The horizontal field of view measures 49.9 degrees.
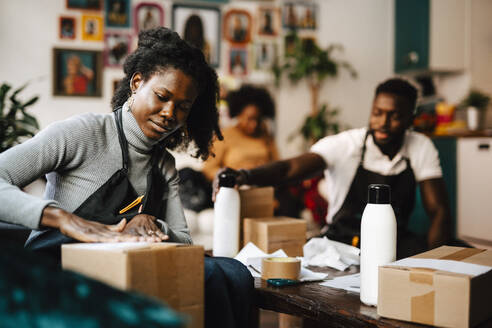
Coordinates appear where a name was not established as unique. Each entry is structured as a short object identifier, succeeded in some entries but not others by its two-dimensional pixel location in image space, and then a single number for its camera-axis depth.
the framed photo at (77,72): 4.35
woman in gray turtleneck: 1.11
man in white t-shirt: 2.26
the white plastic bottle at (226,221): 1.65
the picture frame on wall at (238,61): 4.82
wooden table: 1.04
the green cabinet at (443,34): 4.62
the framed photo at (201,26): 4.66
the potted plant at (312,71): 4.77
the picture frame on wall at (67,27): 4.36
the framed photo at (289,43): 4.93
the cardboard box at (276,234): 1.69
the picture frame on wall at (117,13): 4.48
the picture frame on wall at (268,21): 4.89
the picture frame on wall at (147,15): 4.56
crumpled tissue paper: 1.52
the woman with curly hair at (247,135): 3.87
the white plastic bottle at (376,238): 1.11
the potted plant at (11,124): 2.23
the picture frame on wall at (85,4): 4.38
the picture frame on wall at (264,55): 4.89
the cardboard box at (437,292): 0.95
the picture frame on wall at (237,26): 4.79
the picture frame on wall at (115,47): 4.49
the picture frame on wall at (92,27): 4.43
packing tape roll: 1.33
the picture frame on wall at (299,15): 4.96
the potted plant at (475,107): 4.31
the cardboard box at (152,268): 0.87
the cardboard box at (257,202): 1.81
